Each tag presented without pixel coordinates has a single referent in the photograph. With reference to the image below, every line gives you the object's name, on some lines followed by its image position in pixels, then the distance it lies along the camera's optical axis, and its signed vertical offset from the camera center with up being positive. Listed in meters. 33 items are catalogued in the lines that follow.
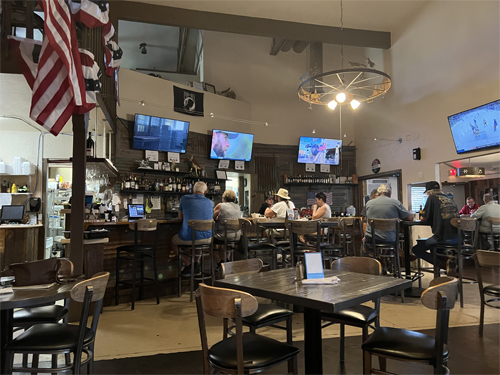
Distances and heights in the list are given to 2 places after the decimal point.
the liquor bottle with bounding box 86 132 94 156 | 5.62 +1.03
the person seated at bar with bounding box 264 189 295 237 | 6.41 -0.12
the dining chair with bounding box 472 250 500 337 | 3.33 -0.58
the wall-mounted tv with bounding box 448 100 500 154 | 6.35 +1.43
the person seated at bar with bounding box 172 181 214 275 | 5.34 -0.15
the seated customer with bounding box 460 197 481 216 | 8.19 -0.11
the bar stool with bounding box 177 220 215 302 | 4.98 -0.63
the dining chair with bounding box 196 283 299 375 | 1.84 -0.83
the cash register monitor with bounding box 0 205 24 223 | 7.48 -0.08
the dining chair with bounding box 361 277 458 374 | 1.93 -0.82
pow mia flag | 8.55 +2.56
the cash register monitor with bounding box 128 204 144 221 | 7.57 -0.07
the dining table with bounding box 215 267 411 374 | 1.96 -0.52
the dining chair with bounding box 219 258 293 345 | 2.64 -0.83
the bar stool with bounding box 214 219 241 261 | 5.29 -0.47
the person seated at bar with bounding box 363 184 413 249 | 5.53 -0.15
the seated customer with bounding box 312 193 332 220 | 6.31 -0.09
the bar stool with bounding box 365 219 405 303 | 5.12 -0.61
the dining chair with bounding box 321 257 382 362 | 2.65 -0.83
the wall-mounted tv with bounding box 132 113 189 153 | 7.86 +1.67
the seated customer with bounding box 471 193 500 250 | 5.77 -0.18
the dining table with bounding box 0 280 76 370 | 1.99 -0.51
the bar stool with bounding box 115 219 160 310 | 4.92 -0.71
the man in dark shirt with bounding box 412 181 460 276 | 5.27 -0.19
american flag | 3.33 +1.37
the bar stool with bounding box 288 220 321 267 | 4.65 -0.31
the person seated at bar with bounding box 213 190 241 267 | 5.59 -0.19
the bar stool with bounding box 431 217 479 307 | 4.96 -0.62
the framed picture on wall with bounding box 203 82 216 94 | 9.54 +3.22
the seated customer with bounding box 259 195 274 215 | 8.98 +0.04
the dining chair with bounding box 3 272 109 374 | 2.08 -0.80
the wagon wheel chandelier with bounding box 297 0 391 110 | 5.88 +2.05
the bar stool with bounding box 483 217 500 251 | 5.32 -0.46
